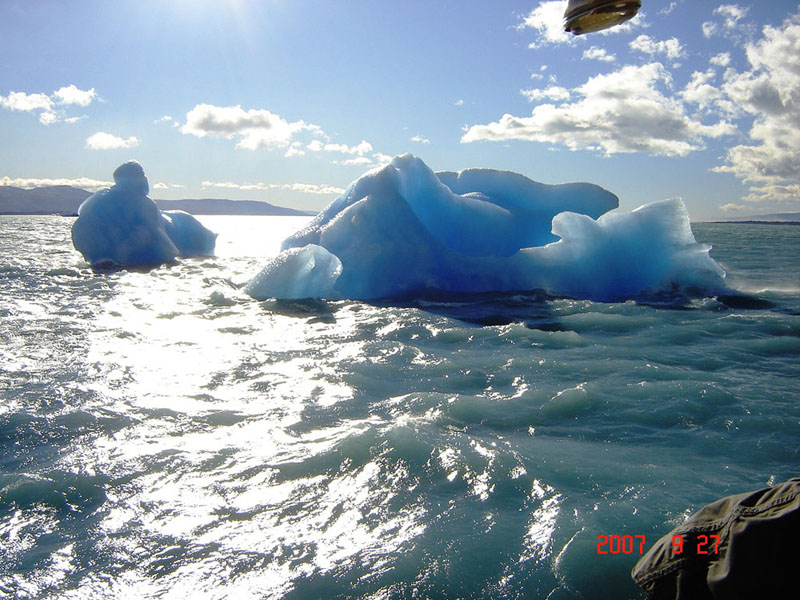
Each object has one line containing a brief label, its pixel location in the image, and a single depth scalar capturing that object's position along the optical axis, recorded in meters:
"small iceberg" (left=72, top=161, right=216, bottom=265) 13.62
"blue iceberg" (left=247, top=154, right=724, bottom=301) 9.06
